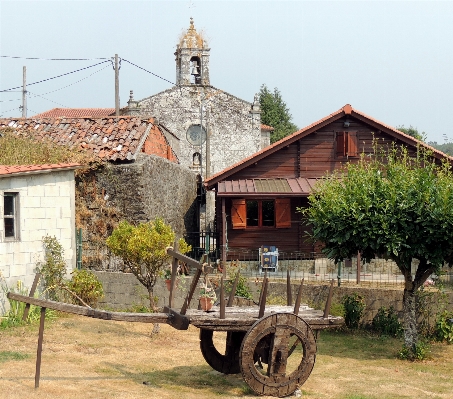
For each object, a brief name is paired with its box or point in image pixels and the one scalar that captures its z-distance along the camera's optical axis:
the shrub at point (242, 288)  16.50
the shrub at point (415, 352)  13.43
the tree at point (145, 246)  14.63
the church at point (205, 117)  43.81
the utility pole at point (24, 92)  39.80
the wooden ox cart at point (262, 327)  9.52
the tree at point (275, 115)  61.47
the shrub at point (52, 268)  16.20
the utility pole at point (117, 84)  29.67
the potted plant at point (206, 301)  10.37
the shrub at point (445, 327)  14.78
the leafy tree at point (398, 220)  13.11
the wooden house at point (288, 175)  22.59
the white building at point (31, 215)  15.12
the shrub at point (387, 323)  15.34
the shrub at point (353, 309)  15.73
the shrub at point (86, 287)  16.52
